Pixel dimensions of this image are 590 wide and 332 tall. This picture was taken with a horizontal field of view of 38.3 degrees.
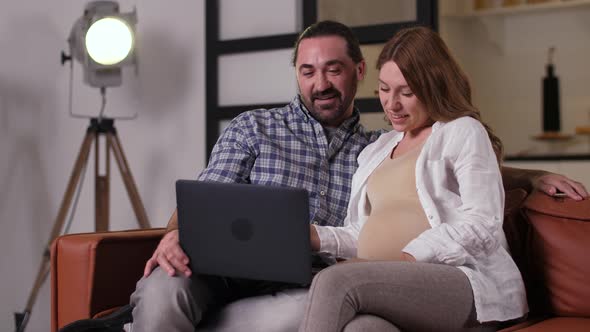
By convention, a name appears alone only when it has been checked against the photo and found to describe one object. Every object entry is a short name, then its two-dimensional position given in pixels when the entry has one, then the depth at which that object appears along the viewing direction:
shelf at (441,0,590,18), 5.10
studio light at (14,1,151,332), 3.71
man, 2.31
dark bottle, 5.15
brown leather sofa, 1.91
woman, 1.57
